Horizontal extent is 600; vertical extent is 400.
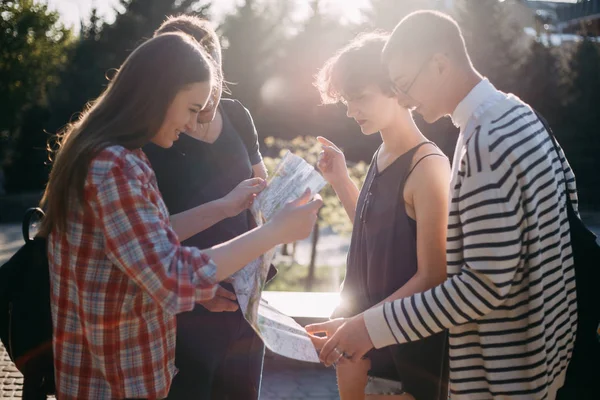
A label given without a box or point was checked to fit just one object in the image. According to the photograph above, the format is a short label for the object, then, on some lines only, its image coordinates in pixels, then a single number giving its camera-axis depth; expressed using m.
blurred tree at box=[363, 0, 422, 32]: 24.42
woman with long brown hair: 1.47
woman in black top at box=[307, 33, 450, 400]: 1.98
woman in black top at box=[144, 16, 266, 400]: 2.21
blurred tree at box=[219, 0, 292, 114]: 23.80
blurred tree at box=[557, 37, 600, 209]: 18.94
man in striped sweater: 1.60
